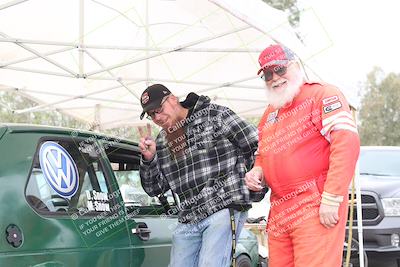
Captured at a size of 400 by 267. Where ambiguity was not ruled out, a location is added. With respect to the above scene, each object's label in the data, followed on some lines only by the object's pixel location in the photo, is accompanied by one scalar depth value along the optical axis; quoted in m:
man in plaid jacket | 3.86
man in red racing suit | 3.08
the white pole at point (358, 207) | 4.66
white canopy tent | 5.69
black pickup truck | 7.37
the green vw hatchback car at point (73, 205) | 3.07
